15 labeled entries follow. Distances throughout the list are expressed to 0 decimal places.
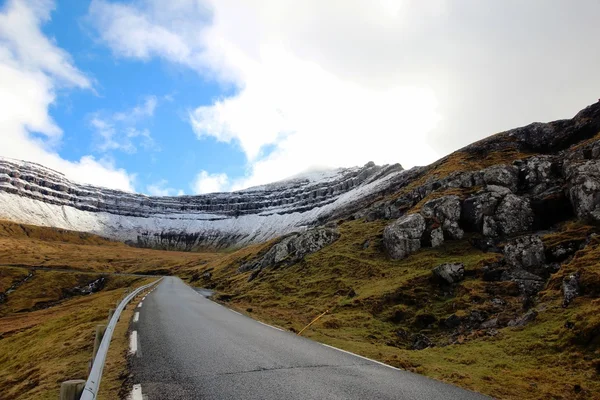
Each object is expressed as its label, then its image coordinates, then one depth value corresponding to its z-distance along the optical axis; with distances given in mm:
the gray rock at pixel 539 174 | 36375
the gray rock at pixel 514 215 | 32812
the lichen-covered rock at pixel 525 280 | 21938
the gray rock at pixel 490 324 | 18520
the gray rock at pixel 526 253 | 24859
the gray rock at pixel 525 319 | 16734
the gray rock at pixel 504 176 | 40366
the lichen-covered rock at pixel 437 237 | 36719
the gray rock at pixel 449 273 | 26781
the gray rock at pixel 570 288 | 16688
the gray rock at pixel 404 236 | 37812
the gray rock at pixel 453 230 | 36469
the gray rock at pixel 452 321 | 20869
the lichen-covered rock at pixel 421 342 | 18941
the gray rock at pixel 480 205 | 35812
